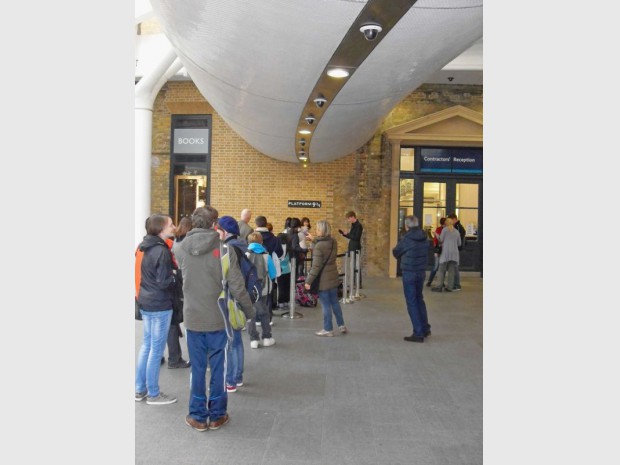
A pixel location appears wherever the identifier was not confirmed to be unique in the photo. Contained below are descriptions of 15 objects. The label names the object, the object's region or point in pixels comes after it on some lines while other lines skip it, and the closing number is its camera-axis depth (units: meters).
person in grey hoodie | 3.96
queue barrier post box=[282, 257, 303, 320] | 8.62
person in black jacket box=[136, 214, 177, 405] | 4.48
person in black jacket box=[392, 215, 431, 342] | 6.87
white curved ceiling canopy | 3.90
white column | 12.73
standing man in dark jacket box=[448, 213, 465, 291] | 12.09
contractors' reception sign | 15.12
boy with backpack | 5.87
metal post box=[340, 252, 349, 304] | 10.16
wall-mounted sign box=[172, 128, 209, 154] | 15.02
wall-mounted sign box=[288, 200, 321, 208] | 14.53
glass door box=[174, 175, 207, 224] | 15.11
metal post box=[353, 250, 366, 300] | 10.81
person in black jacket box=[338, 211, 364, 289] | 10.60
